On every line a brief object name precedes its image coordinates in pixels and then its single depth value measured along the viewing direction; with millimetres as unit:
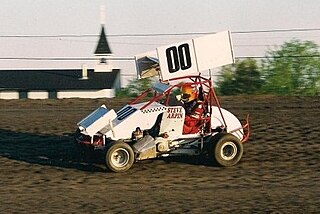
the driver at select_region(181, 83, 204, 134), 16484
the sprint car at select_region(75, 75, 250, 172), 16125
